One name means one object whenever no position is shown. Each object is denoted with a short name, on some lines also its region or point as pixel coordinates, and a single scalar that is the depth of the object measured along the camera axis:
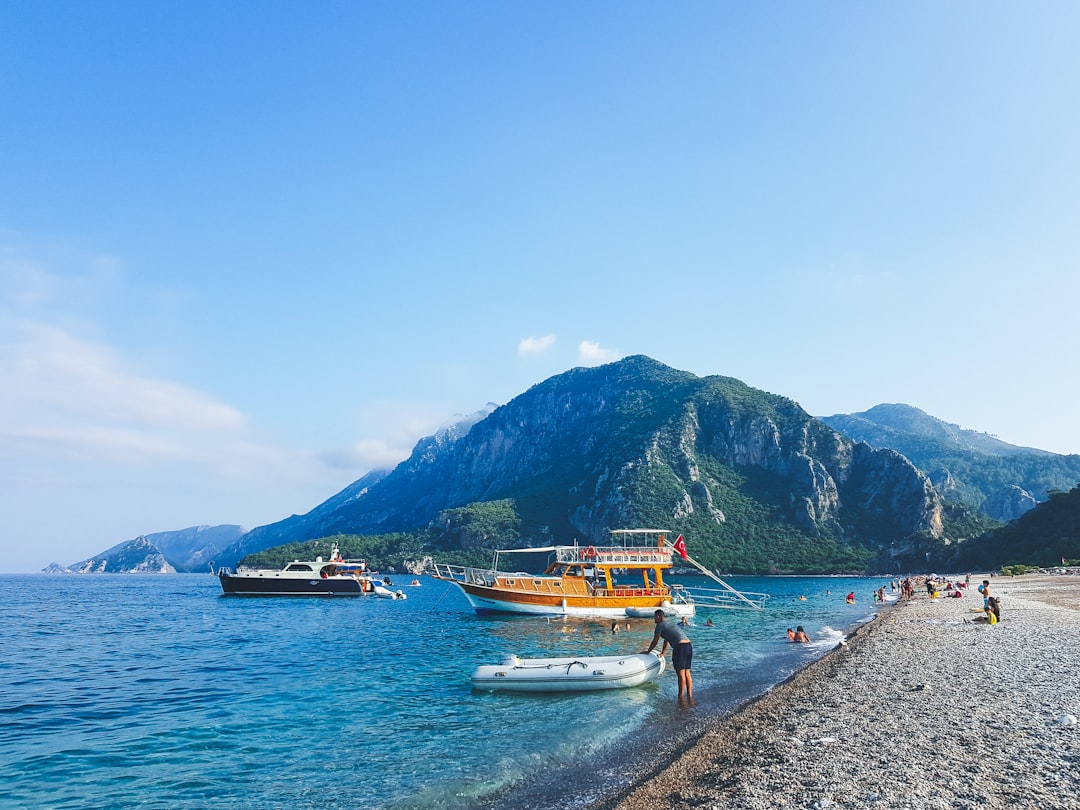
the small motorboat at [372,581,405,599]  84.25
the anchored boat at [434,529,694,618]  49.31
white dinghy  22.03
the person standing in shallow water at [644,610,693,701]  19.56
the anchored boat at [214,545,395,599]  82.19
